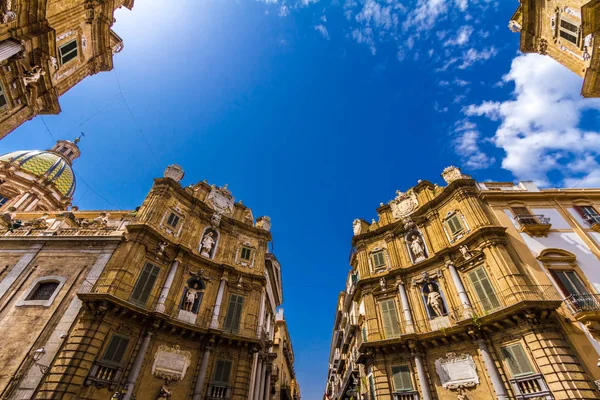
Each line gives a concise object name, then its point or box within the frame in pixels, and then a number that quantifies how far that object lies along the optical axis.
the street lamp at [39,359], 13.48
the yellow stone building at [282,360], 35.72
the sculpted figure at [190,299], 19.30
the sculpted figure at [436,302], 18.47
